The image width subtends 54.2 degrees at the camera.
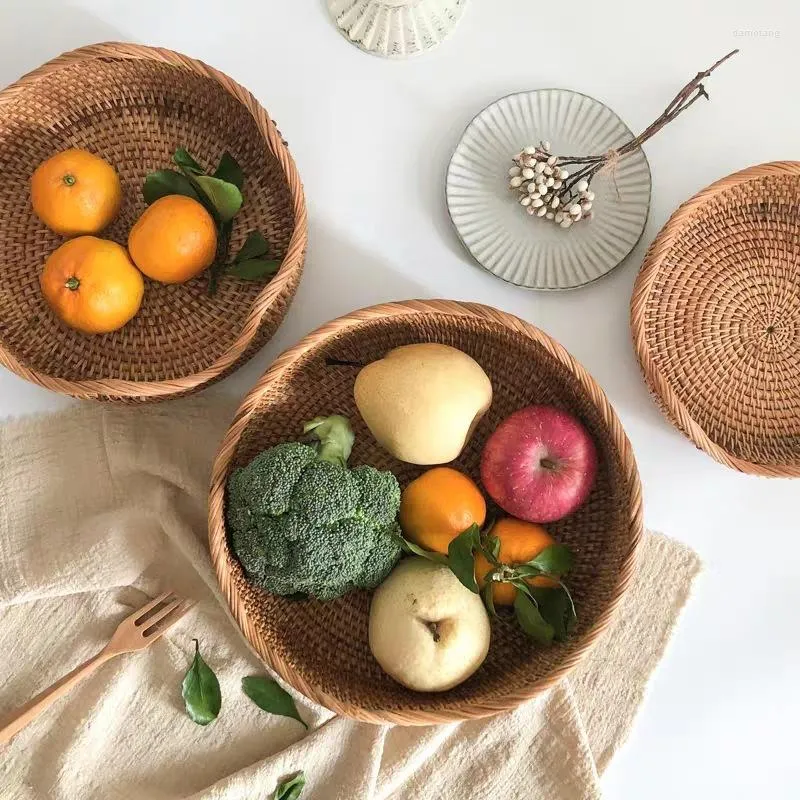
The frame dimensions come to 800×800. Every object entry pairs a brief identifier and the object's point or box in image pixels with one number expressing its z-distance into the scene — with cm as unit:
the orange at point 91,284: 85
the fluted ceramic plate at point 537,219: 95
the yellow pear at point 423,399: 83
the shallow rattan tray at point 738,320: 96
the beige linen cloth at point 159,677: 92
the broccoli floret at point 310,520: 80
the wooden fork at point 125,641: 88
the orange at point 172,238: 86
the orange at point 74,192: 88
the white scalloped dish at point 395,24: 96
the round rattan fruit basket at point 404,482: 83
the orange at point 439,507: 85
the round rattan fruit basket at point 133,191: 94
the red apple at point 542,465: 85
